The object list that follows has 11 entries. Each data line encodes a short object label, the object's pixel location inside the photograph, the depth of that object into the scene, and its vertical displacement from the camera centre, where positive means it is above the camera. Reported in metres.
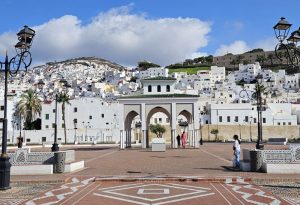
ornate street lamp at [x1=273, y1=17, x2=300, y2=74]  12.68 +3.07
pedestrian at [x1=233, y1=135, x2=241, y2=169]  16.91 -1.01
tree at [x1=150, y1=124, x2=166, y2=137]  68.06 +0.13
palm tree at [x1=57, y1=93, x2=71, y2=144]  61.93 +4.87
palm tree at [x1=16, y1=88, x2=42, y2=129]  66.62 +4.31
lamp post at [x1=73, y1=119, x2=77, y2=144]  62.66 +0.13
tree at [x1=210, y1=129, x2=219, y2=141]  70.56 -0.40
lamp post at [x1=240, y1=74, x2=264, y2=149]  19.65 -0.66
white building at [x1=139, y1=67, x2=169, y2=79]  167.38 +26.52
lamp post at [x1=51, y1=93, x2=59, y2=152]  21.31 -0.92
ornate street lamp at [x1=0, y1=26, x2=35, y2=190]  11.47 +2.17
